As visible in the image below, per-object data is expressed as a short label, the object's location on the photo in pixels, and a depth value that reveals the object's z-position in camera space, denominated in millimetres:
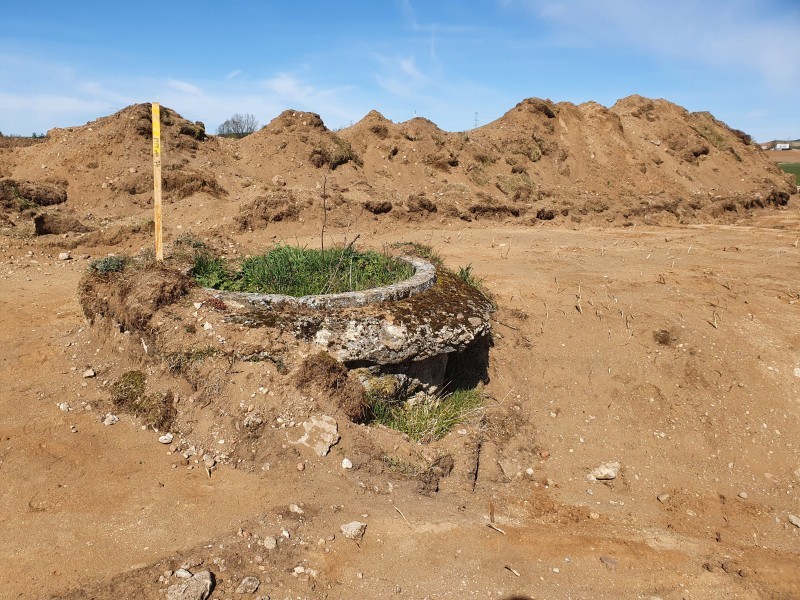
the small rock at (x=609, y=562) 3492
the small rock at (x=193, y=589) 2773
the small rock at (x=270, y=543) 3195
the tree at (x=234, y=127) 36062
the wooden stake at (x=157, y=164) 5238
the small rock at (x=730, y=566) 3578
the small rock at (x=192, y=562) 2984
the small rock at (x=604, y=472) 4727
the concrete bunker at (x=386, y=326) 4500
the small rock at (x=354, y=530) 3371
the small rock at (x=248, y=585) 2890
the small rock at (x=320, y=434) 4062
